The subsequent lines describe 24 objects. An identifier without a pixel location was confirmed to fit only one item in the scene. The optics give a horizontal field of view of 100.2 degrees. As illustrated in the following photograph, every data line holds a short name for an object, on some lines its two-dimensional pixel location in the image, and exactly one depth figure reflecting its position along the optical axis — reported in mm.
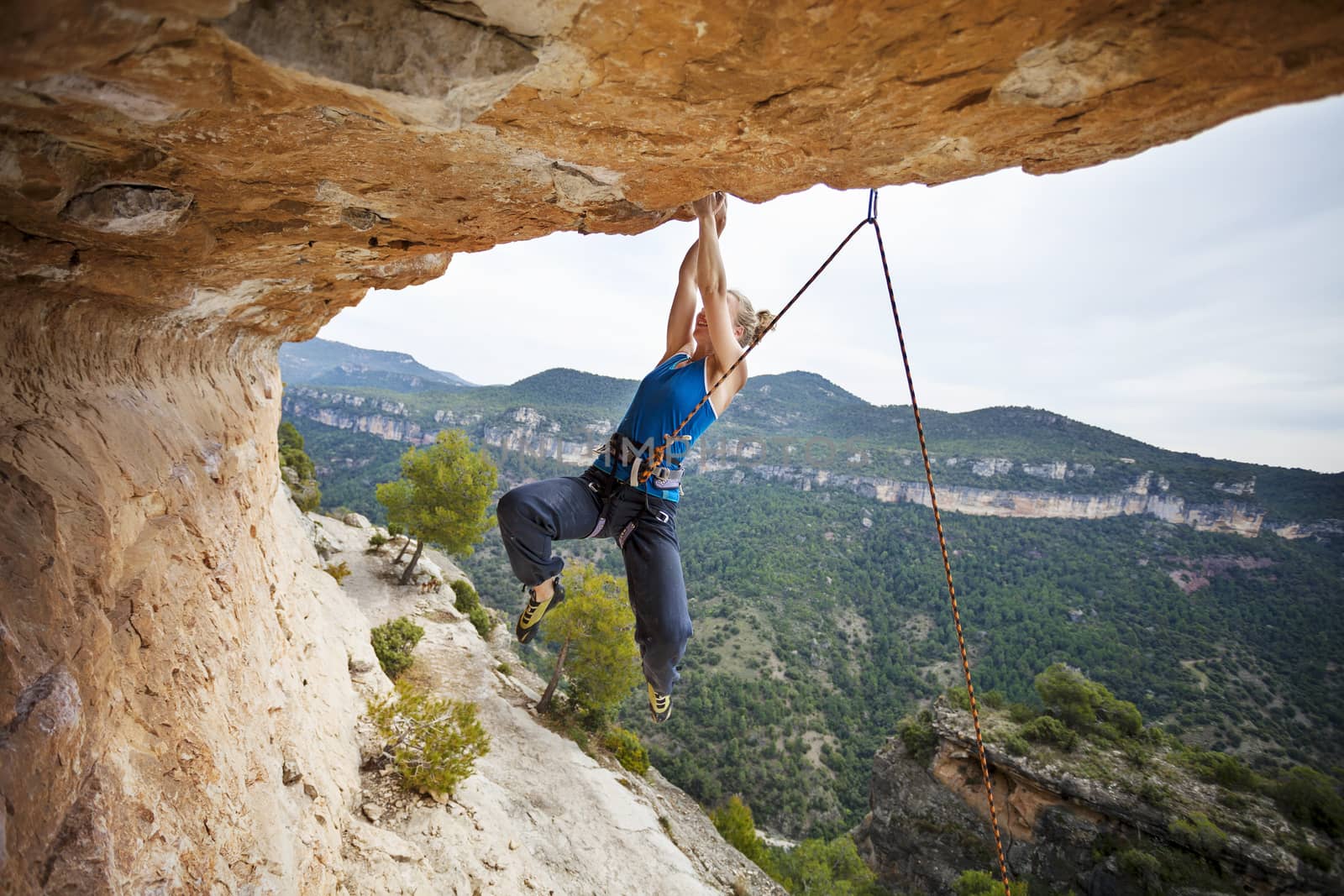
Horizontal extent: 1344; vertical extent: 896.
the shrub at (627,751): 17703
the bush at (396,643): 14367
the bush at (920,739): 28891
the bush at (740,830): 19969
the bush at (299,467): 23781
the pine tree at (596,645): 17750
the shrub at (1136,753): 25656
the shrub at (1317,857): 21172
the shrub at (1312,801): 23062
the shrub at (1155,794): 23203
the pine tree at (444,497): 20375
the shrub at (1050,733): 26453
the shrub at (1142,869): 22188
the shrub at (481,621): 23016
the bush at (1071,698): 28000
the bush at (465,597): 23625
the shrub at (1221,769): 24656
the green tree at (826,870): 20938
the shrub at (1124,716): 27844
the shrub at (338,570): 17255
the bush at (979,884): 21766
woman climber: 3992
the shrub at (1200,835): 21562
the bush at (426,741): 8328
